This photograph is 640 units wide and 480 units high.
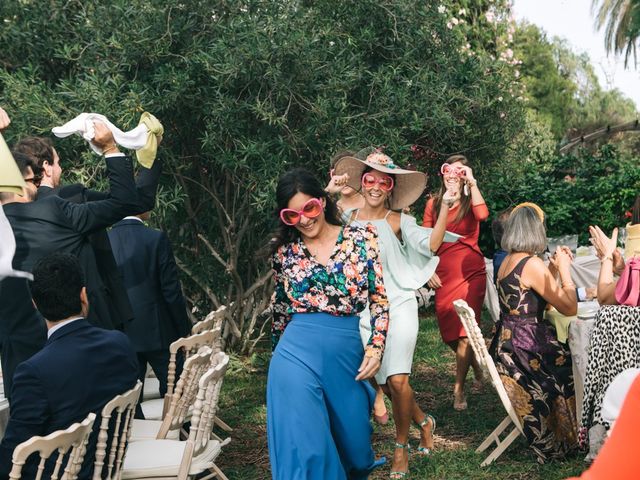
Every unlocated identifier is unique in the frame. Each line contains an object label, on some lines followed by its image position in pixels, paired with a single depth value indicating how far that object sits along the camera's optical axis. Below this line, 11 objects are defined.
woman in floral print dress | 5.47
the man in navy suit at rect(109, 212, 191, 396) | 5.88
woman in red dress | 7.02
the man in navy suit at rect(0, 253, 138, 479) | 3.10
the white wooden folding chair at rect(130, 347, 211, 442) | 4.30
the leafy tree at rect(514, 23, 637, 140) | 31.56
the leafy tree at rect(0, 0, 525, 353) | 6.95
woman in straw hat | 5.38
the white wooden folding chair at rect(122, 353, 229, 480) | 3.93
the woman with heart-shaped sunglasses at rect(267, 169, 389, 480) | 3.93
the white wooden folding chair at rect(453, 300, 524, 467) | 5.35
